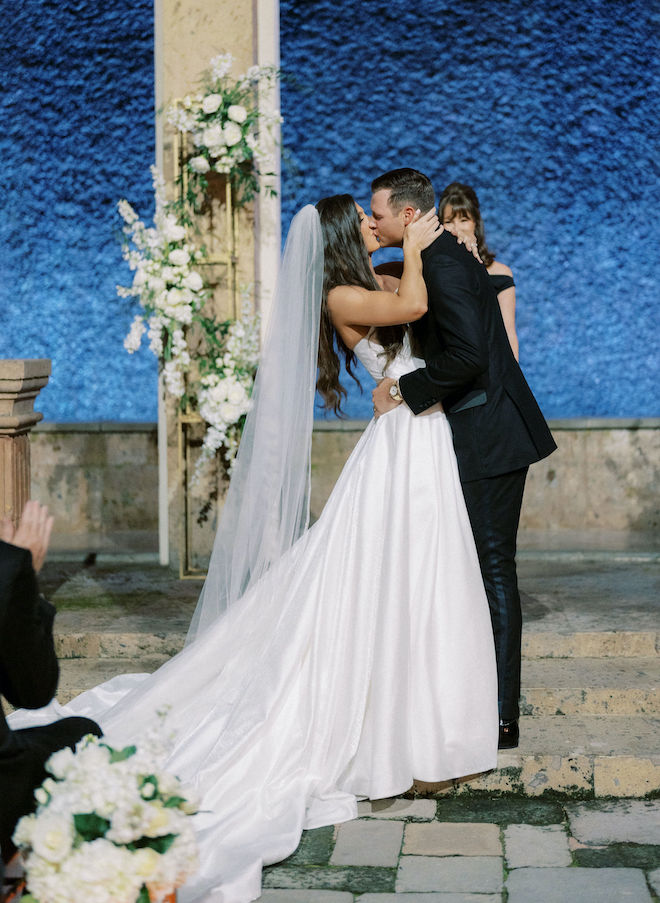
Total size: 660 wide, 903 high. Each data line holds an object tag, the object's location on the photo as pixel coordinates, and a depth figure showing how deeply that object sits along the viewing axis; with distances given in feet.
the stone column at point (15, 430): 15.66
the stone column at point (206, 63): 18.57
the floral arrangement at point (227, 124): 18.08
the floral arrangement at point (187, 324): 18.28
